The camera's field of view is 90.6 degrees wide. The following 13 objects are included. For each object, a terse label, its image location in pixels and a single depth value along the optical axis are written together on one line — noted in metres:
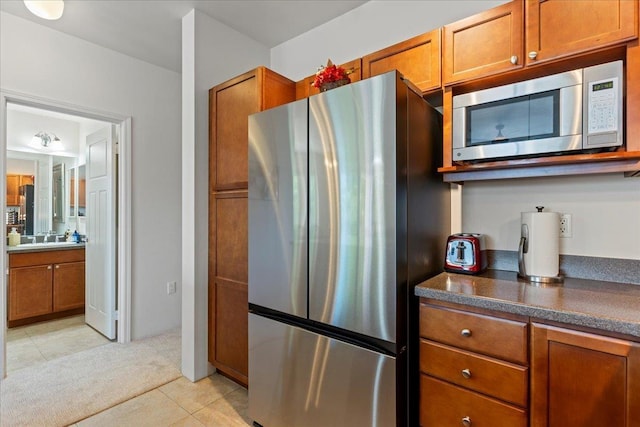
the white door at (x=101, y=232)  3.22
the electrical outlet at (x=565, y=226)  1.66
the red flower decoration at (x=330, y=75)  1.76
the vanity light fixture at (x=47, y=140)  4.15
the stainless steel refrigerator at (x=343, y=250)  1.36
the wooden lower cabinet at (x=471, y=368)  1.22
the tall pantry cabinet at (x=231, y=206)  2.22
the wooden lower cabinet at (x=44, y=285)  3.47
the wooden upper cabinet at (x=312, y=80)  2.08
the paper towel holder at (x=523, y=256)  1.59
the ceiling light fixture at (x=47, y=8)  1.86
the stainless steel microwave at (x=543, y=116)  1.31
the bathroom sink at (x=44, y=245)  3.56
